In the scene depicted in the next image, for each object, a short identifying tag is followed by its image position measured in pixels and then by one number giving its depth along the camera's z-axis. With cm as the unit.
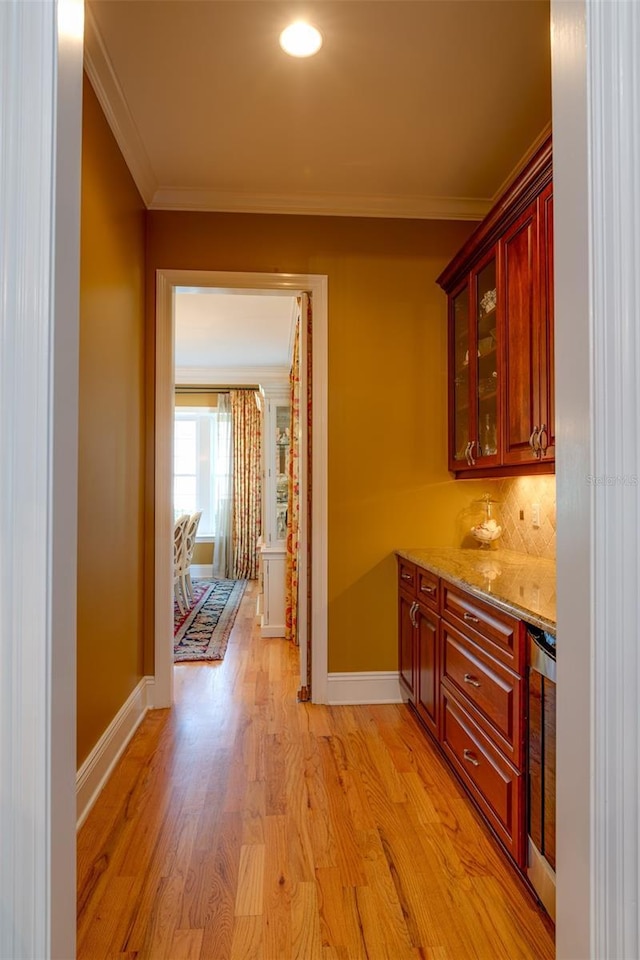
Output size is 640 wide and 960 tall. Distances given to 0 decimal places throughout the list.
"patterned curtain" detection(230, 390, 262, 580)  761
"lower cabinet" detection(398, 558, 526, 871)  158
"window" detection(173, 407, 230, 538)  775
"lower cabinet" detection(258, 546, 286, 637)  450
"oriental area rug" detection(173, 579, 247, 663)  407
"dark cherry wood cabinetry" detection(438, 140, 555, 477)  199
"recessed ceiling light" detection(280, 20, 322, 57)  189
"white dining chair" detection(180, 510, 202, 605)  564
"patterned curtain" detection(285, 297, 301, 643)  403
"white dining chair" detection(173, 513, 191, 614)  550
